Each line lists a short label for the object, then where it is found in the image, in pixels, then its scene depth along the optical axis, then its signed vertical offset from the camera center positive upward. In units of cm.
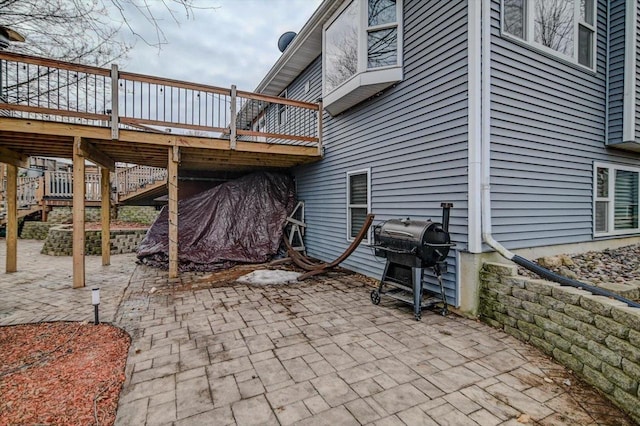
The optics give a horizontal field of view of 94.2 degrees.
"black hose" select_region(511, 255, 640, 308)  259 -67
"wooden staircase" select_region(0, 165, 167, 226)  1179 +91
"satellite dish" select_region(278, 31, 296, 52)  936 +541
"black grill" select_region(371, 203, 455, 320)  358 -52
